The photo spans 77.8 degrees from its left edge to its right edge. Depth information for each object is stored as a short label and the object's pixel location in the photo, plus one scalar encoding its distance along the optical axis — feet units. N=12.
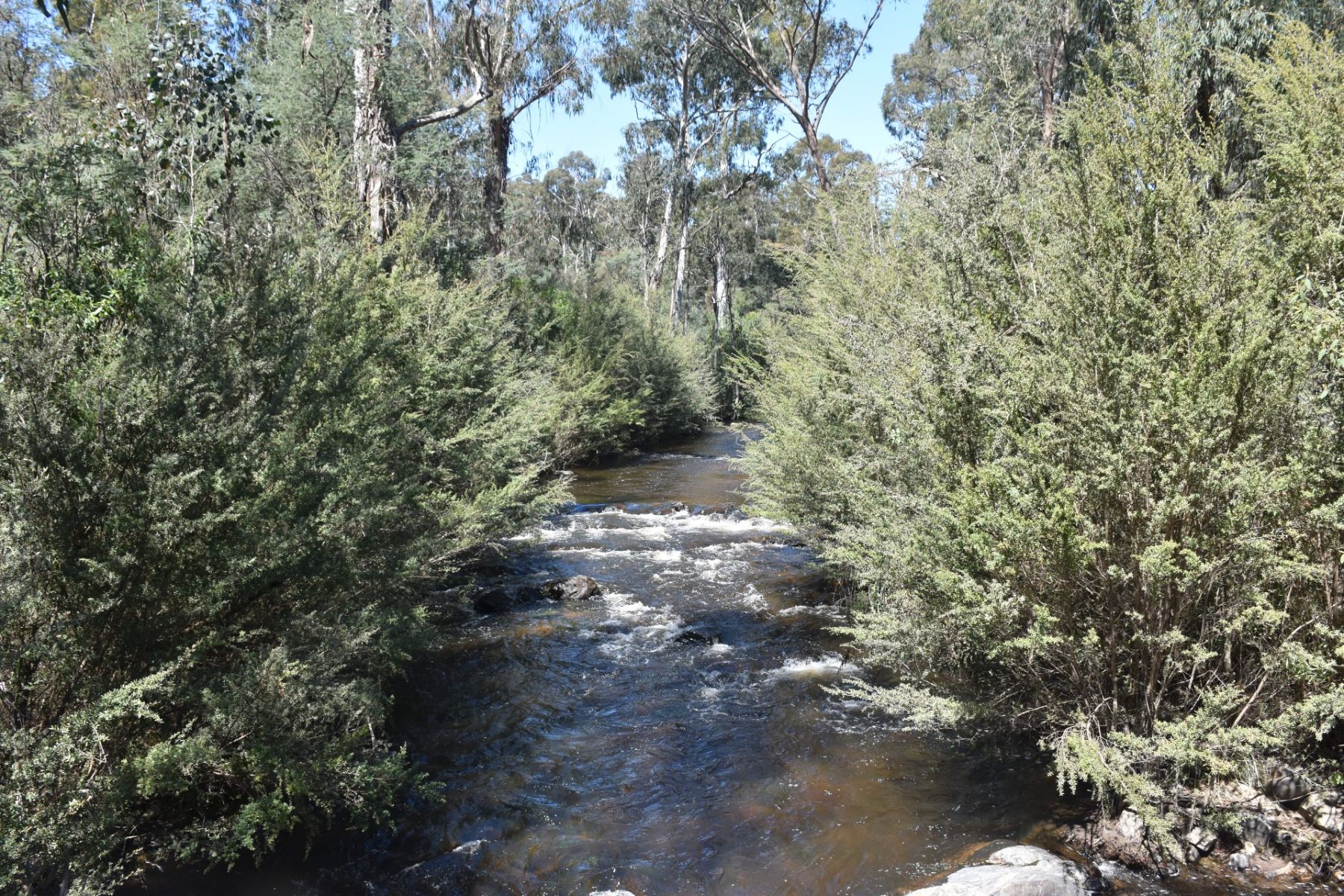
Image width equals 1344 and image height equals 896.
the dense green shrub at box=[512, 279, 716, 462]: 61.46
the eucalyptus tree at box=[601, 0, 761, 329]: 101.65
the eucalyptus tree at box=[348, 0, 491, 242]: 34.17
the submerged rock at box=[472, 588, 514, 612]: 31.99
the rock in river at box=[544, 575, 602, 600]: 33.53
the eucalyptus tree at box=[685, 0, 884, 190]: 62.13
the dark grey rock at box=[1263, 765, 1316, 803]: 14.53
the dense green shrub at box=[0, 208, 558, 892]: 11.89
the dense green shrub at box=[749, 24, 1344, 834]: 13.84
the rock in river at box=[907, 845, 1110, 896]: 13.88
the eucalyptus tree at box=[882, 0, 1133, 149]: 60.59
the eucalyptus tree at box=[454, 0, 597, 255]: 61.46
